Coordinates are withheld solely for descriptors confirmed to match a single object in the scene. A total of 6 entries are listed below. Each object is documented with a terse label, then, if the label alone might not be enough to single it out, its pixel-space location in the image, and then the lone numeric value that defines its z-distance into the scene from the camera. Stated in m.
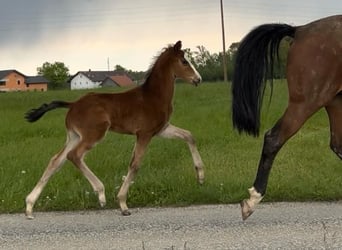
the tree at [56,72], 120.44
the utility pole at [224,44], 43.08
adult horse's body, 5.96
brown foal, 7.10
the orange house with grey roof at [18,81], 121.12
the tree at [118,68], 115.59
